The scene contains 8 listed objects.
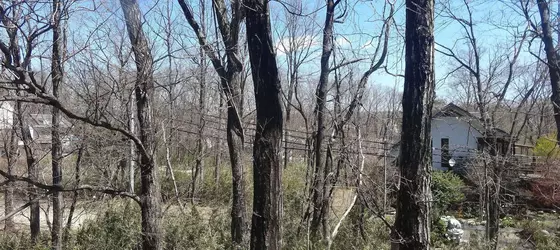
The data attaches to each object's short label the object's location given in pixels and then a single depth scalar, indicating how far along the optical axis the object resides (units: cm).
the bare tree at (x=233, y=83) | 773
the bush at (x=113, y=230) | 990
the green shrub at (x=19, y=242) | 979
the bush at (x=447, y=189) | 1630
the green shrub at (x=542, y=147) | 1869
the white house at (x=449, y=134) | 2200
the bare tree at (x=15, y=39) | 398
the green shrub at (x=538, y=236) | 1185
